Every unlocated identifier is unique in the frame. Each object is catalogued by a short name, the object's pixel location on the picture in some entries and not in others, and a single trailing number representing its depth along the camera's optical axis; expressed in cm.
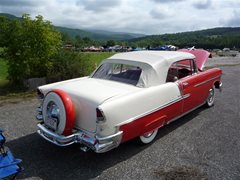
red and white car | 265
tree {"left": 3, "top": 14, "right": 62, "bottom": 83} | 611
